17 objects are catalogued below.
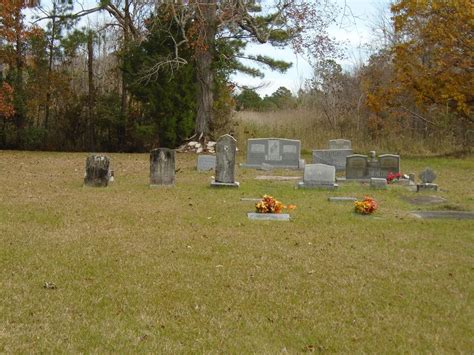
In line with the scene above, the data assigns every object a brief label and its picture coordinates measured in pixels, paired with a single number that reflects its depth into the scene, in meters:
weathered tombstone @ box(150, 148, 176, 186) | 13.82
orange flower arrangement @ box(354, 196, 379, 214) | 10.41
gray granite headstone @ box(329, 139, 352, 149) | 23.81
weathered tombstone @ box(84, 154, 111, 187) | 13.46
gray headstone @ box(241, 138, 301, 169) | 20.33
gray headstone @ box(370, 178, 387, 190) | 14.51
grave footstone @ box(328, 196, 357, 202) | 12.05
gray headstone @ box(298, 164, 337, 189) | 14.16
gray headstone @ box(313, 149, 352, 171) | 19.27
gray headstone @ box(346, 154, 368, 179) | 16.03
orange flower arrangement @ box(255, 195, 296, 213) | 9.95
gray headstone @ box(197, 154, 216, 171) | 18.52
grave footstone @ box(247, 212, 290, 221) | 9.70
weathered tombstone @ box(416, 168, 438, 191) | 14.25
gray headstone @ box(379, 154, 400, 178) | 16.25
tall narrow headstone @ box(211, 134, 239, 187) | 14.06
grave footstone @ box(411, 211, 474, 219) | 10.36
